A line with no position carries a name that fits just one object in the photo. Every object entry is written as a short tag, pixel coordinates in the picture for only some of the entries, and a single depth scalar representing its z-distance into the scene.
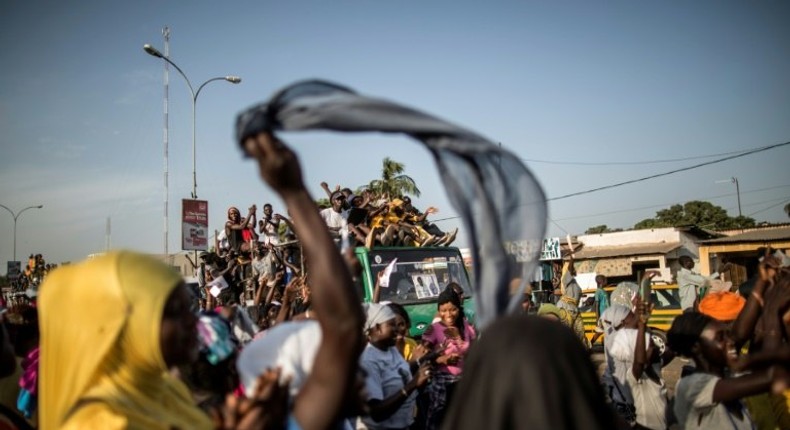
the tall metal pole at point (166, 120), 19.58
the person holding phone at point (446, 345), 4.57
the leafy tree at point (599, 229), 59.97
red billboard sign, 14.27
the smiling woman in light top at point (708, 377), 3.18
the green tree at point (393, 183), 33.28
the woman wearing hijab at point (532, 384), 1.40
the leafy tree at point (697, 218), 50.00
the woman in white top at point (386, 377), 3.89
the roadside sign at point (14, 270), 34.66
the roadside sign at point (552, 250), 22.57
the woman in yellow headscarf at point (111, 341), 1.64
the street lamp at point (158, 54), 17.64
